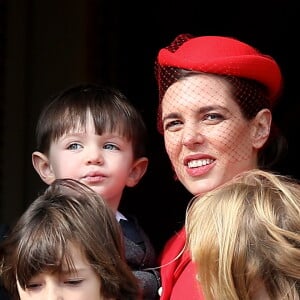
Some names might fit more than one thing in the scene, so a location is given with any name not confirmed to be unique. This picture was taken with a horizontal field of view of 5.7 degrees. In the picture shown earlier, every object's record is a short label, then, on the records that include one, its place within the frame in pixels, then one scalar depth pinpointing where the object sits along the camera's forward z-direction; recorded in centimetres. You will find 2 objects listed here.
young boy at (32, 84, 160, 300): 415
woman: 404
